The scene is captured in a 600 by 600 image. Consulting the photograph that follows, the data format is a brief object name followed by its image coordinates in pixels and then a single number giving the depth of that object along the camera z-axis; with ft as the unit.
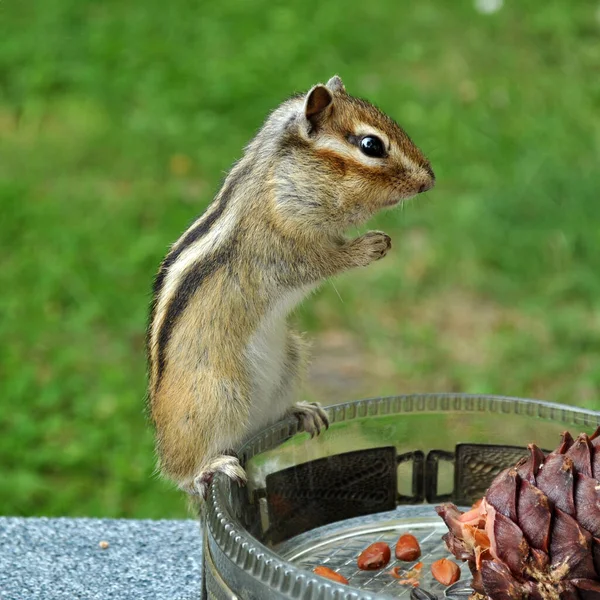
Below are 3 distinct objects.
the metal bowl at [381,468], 2.53
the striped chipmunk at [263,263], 2.63
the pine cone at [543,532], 2.28
